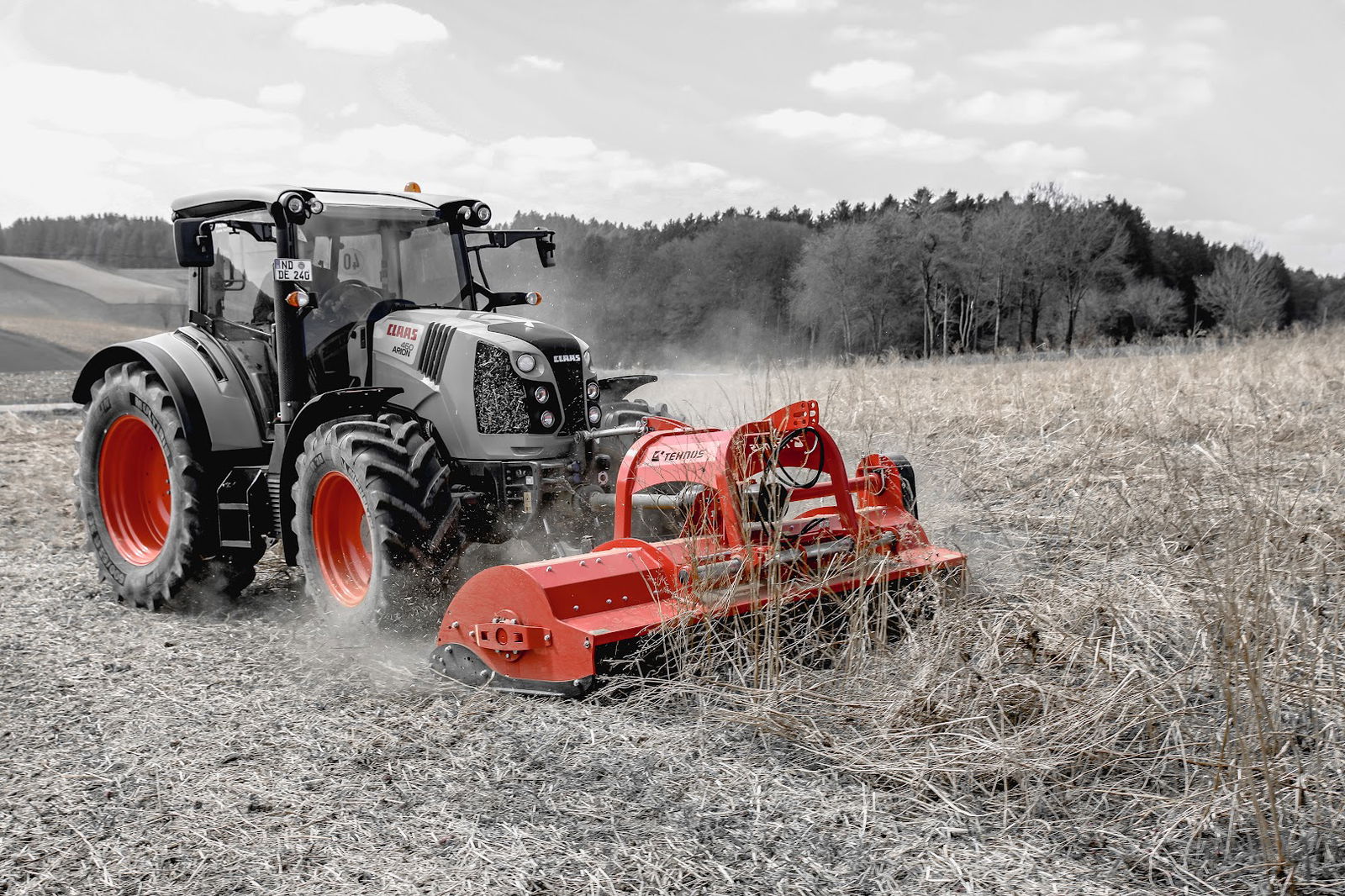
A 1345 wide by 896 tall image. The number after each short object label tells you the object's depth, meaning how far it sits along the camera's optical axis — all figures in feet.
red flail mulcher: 13.50
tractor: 14.15
